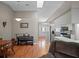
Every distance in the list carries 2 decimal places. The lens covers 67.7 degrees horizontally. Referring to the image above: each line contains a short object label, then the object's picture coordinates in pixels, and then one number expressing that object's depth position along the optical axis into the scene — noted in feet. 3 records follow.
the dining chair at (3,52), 8.16
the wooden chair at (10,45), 8.86
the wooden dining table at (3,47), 7.93
